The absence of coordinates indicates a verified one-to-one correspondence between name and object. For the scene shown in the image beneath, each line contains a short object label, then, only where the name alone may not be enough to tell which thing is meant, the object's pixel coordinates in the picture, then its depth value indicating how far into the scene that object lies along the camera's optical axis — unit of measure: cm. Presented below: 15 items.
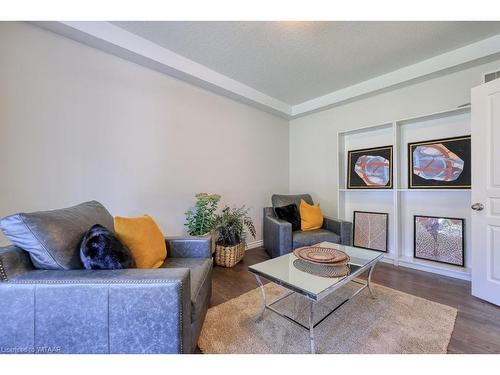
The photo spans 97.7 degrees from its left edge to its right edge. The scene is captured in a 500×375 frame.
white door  189
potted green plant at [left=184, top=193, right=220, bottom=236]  265
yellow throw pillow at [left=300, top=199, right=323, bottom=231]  306
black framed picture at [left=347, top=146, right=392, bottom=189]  299
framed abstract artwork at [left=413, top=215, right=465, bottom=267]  249
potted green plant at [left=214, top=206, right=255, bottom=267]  275
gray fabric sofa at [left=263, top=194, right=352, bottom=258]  272
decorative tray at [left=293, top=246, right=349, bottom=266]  166
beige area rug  136
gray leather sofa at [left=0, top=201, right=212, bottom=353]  93
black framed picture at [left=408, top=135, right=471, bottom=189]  244
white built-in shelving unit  252
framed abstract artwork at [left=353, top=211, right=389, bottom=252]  301
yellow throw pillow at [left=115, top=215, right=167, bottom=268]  142
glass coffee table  129
